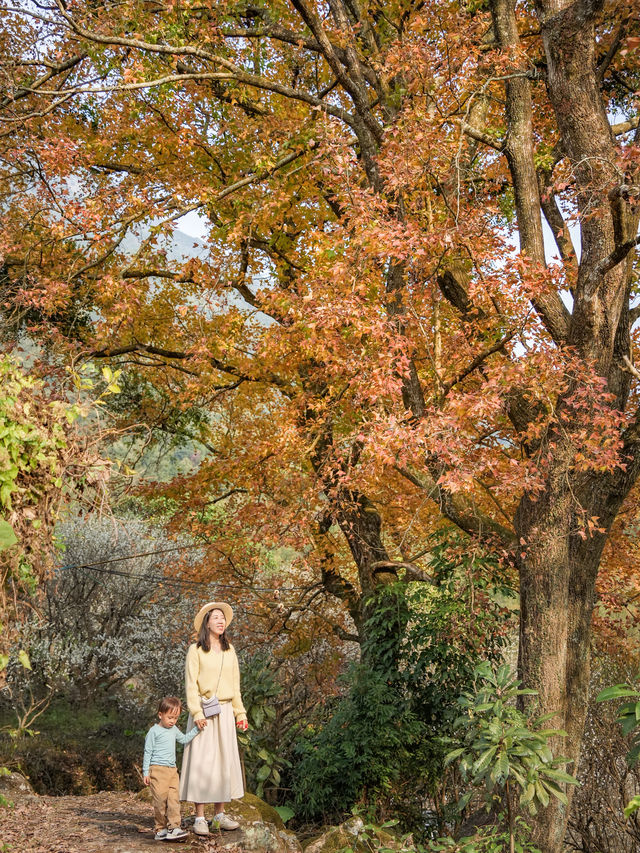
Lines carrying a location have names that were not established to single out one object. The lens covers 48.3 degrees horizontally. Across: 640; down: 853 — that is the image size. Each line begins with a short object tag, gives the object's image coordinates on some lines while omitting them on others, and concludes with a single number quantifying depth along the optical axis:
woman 5.30
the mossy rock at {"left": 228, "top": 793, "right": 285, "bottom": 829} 5.89
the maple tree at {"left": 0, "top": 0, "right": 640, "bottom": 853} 6.13
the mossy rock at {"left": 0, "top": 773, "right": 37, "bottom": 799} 7.46
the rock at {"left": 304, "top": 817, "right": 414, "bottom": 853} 6.00
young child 5.29
